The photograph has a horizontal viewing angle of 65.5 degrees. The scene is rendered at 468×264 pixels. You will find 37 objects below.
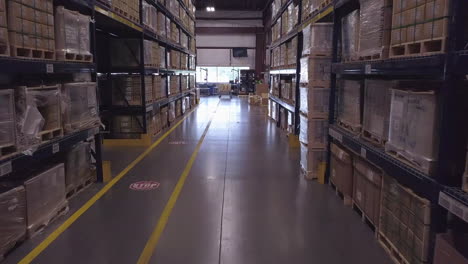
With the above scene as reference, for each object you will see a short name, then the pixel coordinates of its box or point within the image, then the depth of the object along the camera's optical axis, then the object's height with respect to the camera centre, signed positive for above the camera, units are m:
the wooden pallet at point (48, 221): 4.04 -1.65
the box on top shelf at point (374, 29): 3.83 +0.65
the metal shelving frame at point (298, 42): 6.25 +1.15
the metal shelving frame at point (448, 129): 2.64 -0.32
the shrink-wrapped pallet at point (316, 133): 6.20 -0.80
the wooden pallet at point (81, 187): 5.32 -1.61
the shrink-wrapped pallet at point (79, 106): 5.02 -0.34
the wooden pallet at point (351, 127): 4.80 -0.56
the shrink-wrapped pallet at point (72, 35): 4.88 +0.67
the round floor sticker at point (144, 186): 5.82 -1.65
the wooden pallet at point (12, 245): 3.57 -1.67
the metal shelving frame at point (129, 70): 7.93 +0.36
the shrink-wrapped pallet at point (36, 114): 3.95 -0.37
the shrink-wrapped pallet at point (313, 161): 6.26 -1.30
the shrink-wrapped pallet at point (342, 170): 5.01 -1.21
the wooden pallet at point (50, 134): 4.40 -0.65
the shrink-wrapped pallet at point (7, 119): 3.57 -0.37
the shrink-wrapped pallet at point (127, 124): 9.41 -1.05
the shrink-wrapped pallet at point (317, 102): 6.14 -0.27
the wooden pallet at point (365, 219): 4.14 -1.61
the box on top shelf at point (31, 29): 3.85 +0.60
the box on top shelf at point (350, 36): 4.88 +0.71
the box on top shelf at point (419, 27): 2.78 +0.50
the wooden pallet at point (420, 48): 2.82 +0.33
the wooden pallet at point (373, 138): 4.07 -0.60
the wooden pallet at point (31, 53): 3.85 +0.34
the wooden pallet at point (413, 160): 2.96 -0.64
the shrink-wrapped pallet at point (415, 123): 2.96 -0.32
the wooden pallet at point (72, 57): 4.89 +0.37
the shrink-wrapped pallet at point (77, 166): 5.21 -1.25
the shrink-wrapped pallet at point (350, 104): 4.80 -0.24
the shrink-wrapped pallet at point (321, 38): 6.08 +0.80
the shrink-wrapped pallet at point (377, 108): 3.96 -0.25
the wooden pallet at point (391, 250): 3.42 -1.62
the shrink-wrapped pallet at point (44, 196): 4.01 -1.34
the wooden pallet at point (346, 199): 5.07 -1.59
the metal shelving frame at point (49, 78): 3.67 +0.06
